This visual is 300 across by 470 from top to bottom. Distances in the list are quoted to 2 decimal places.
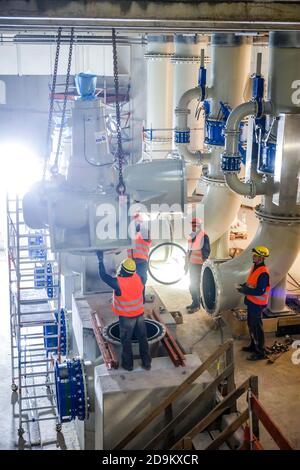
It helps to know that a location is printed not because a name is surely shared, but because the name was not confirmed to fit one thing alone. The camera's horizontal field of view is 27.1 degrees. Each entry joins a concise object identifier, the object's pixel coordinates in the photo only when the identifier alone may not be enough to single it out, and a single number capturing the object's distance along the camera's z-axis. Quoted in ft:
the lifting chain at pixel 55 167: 20.55
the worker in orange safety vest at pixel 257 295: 26.99
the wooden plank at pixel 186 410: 19.11
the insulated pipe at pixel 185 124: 36.70
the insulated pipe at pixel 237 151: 27.73
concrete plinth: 19.56
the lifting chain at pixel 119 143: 16.79
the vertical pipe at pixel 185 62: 39.45
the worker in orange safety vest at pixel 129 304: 21.13
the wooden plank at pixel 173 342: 21.22
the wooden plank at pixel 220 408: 17.89
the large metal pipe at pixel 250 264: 28.17
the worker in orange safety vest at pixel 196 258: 32.99
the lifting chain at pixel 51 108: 17.93
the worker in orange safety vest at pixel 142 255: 30.96
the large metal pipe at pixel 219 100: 33.88
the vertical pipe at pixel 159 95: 43.14
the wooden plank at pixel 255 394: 17.84
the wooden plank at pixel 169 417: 19.66
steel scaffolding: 25.26
